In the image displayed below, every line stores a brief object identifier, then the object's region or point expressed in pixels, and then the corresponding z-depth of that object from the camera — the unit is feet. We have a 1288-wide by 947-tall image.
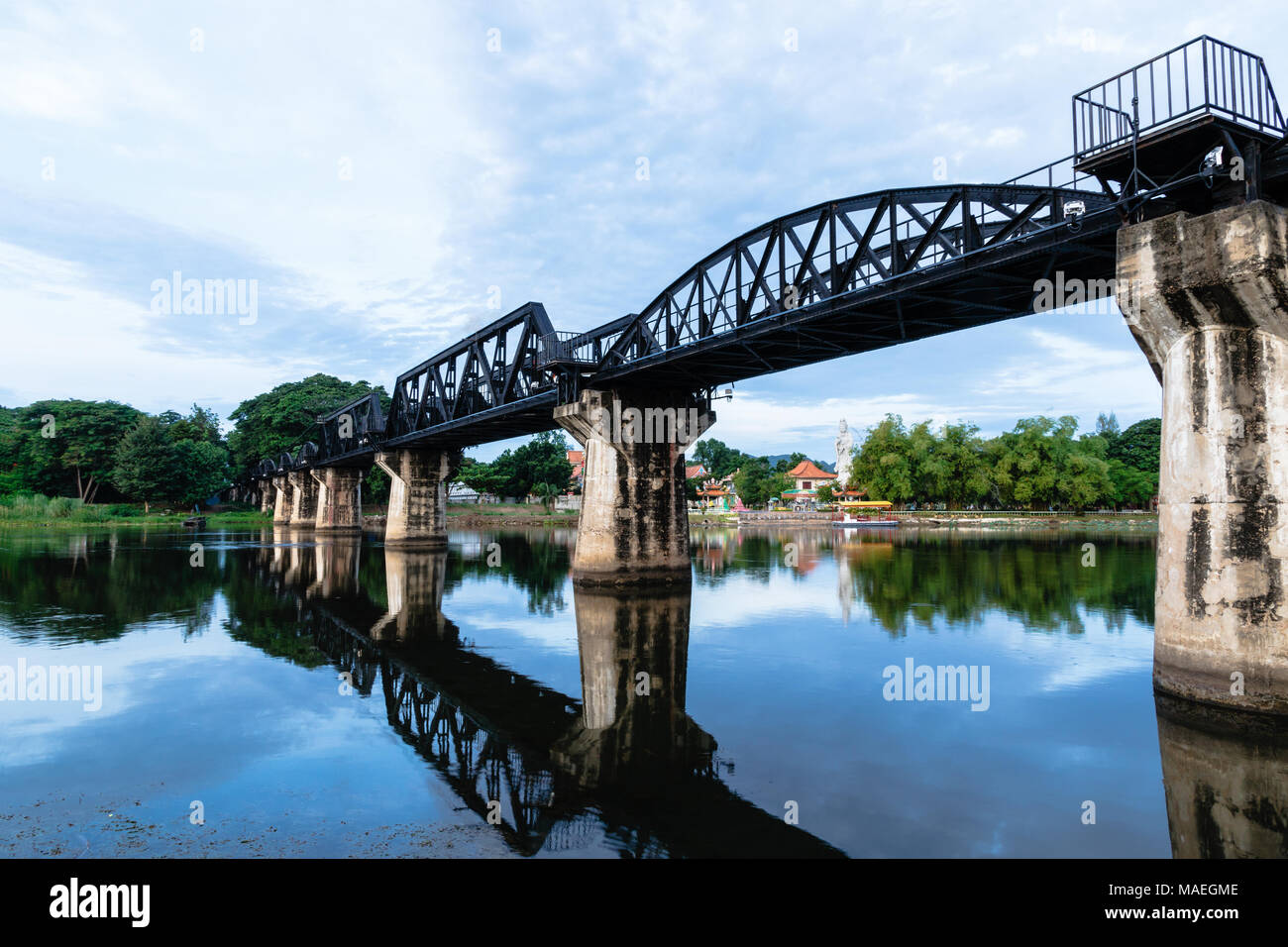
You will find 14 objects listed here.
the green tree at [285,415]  395.75
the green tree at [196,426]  421.18
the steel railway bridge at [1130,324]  42.09
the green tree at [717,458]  581.12
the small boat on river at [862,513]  365.81
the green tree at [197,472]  342.85
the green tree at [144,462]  324.39
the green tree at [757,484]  517.96
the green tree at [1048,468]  362.53
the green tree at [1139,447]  435.53
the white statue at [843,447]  640.30
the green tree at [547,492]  424.46
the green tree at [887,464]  383.45
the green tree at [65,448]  336.08
